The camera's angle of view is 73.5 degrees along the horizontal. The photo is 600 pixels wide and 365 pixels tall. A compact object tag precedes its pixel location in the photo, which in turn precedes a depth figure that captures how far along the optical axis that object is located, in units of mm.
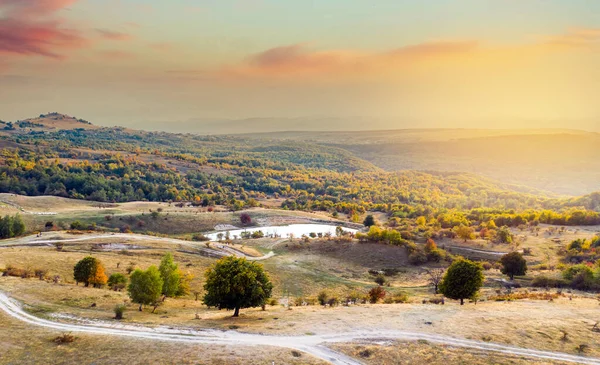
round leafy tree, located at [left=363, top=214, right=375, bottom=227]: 136088
